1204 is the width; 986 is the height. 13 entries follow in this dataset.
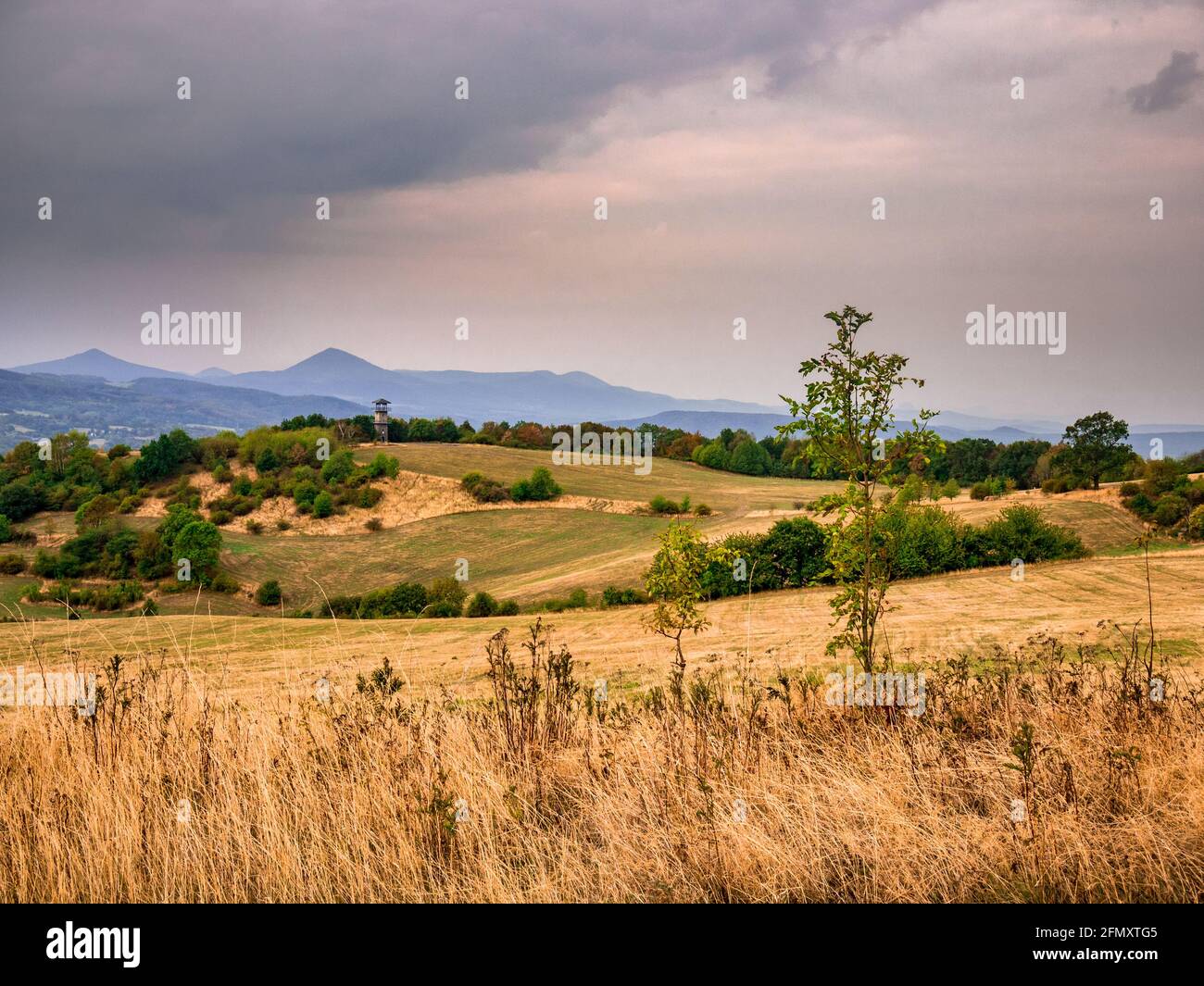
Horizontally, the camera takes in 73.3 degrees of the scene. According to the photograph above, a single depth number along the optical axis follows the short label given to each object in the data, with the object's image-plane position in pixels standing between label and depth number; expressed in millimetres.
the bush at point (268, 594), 76562
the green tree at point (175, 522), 86062
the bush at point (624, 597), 45531
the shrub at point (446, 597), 51281
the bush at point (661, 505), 87625
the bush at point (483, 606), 49969
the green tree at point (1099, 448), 68250
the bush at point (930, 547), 39938
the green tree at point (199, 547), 79438
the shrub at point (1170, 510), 51466
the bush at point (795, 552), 41156
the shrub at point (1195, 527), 44219
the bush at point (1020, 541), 43094
